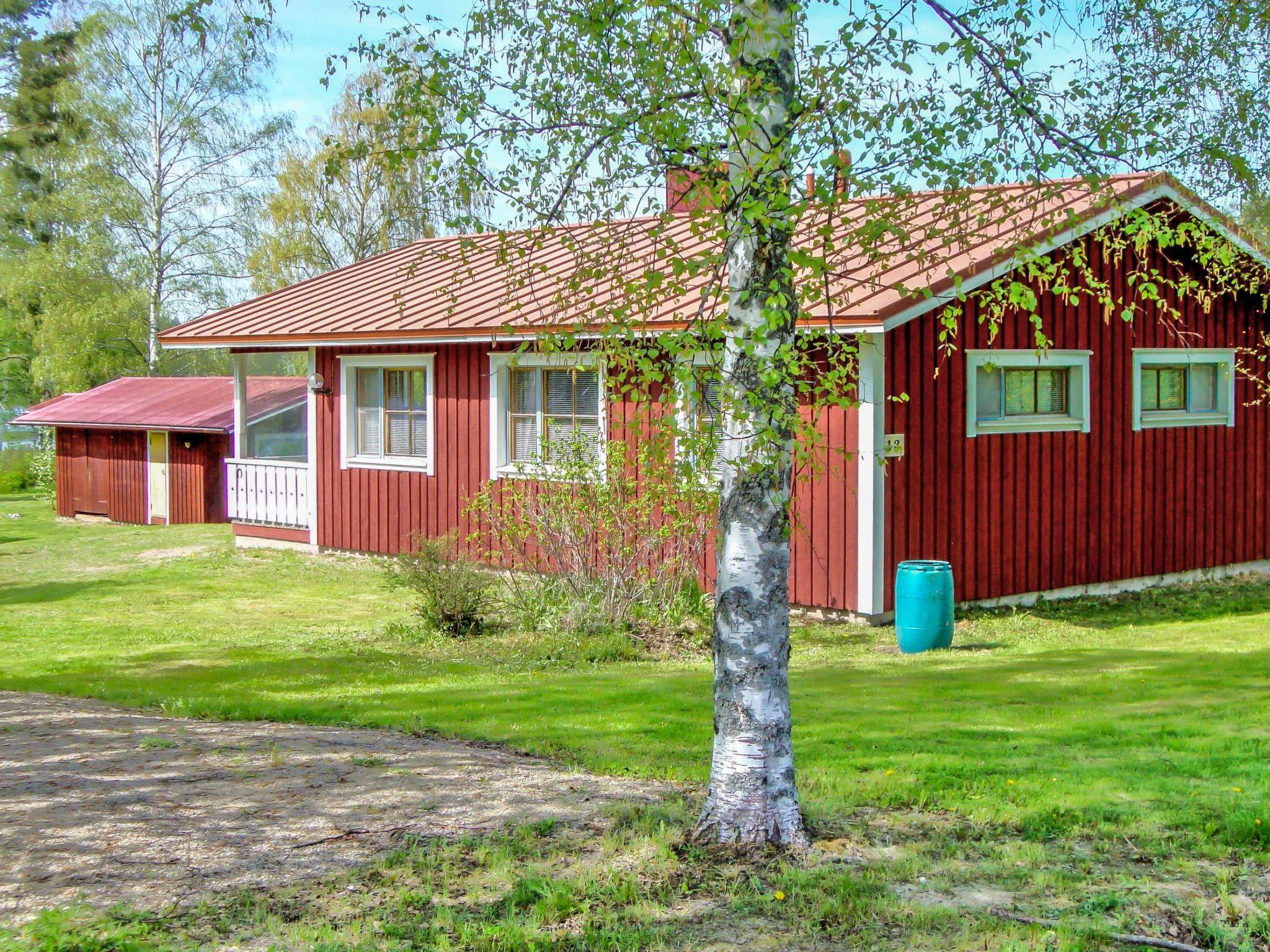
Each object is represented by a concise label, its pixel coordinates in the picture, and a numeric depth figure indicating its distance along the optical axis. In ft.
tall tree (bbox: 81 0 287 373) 109.60
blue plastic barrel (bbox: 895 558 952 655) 35.78
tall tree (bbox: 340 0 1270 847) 15.84
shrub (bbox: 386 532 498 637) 38.75
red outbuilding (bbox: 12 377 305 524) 80.23
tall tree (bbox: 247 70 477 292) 120.67
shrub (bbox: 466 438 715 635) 37.60
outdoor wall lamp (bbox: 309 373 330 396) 57.93
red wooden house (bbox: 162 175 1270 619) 39.63
